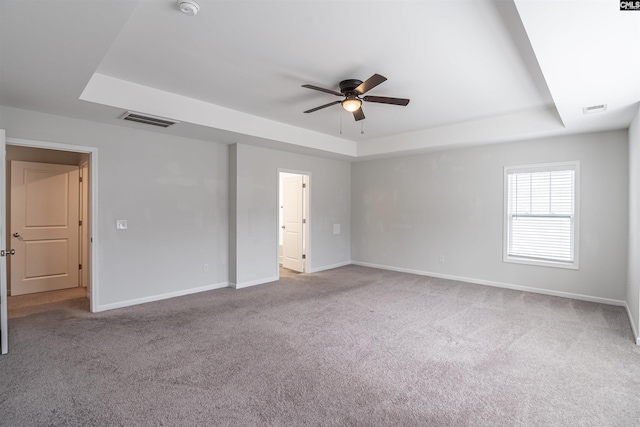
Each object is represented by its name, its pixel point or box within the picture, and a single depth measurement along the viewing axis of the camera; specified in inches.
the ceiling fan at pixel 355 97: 131.3
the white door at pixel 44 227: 188.7
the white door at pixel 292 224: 266.5
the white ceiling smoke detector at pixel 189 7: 84.1
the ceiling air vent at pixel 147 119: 148.1
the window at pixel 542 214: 187.8
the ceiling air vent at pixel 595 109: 137.0
